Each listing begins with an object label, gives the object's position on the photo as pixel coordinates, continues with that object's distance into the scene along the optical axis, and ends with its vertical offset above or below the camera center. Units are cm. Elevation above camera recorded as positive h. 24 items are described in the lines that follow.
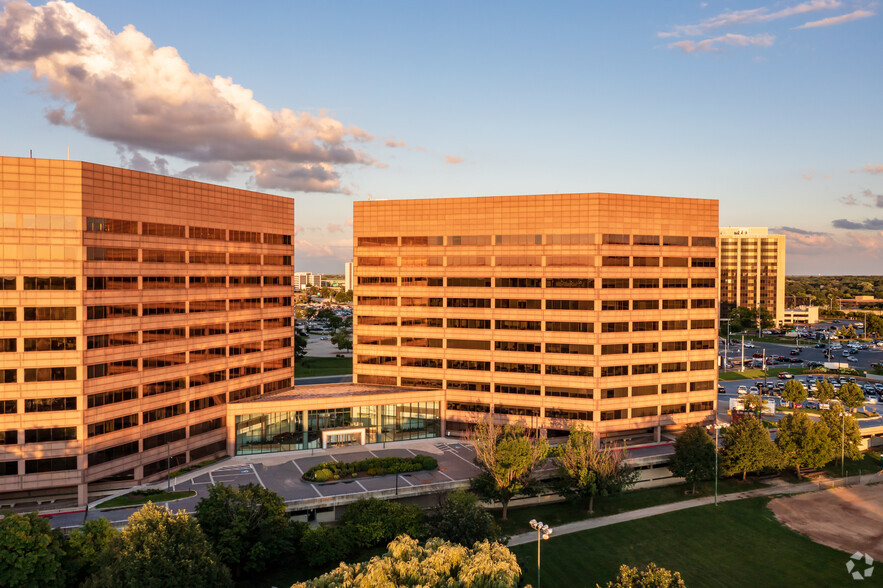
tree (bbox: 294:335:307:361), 16500 -1902
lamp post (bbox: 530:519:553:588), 4659 -1985
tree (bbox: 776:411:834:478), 8225 -2241
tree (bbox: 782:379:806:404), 11475 -2081
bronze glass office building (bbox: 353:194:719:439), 8512 -332
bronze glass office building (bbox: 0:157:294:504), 6256 -505
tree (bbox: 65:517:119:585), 4666 -2220
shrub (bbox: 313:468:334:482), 7075 -2393
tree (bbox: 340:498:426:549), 5719 -2426
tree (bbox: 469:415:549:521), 6662 -2109
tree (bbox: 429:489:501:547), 5503 -2326
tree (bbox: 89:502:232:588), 4234 -2116
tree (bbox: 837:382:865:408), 10675 -2004
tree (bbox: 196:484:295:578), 5231 -2291
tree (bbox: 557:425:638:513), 6938 -2278
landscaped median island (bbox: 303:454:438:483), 7144 -2387
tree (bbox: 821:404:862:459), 8800 -2202
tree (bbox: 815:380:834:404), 11338 -2045
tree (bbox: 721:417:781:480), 7888 -2245
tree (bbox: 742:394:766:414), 10619 -2159
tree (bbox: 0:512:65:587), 4344 -2128
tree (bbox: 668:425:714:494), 7652 -2316
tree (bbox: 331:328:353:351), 18225 -1901
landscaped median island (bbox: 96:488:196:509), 6400 -2489
